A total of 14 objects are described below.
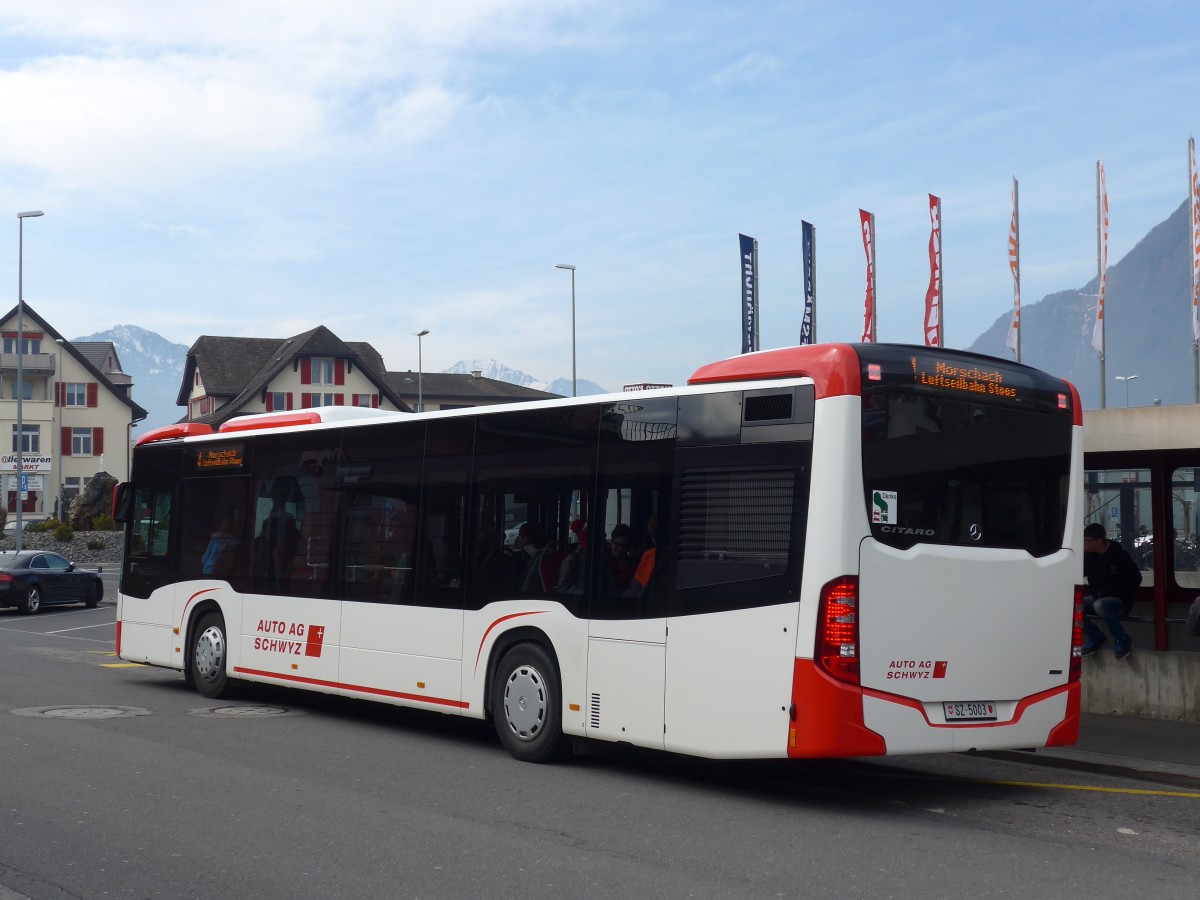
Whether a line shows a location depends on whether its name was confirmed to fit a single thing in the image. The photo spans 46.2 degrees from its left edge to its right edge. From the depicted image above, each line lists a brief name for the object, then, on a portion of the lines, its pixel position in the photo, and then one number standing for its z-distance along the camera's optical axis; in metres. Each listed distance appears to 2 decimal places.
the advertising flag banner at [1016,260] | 31.12
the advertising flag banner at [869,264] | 30.75
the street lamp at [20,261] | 47.50
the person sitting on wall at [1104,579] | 13.69
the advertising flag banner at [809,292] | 31.61
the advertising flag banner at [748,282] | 32.97
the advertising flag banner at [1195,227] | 28.09
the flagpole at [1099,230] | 31.34
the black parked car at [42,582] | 32.66
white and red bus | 8.62
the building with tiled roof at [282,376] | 92.00
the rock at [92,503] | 62.28
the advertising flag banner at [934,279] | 29.09
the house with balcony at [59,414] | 86.06
